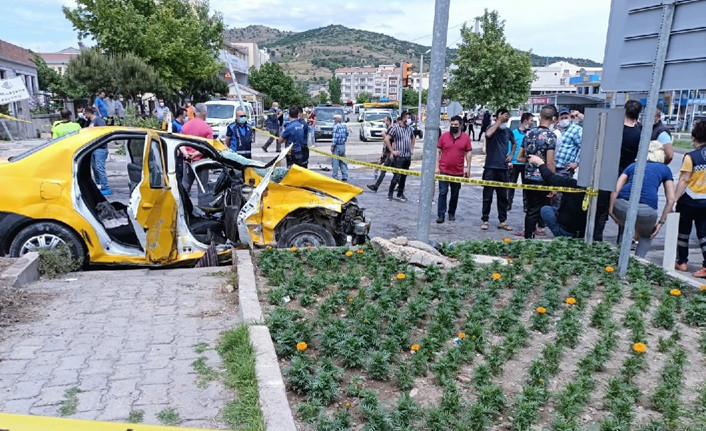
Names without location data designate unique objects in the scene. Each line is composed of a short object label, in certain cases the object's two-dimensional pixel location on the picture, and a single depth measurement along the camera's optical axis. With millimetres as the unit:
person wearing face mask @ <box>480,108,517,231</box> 9031
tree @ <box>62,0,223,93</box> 31781
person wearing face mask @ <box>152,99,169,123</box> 26503
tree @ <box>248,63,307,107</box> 76938
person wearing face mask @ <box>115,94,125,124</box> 22481
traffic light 24495
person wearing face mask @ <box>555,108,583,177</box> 7531
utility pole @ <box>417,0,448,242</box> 5750
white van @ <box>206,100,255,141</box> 24433
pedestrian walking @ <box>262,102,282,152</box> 22517
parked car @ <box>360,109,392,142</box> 32812
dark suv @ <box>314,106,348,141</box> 31719
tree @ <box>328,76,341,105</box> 131750
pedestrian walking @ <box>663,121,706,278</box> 6398
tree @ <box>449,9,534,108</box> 27047
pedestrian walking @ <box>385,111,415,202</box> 11625
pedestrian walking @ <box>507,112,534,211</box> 9883
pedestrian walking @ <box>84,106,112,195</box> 11125
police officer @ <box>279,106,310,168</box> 10927
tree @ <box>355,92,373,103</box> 143125
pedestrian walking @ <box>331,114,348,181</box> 14320
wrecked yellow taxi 5664
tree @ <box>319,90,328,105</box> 131750
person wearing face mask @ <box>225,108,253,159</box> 10914
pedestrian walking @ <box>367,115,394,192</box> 12328
